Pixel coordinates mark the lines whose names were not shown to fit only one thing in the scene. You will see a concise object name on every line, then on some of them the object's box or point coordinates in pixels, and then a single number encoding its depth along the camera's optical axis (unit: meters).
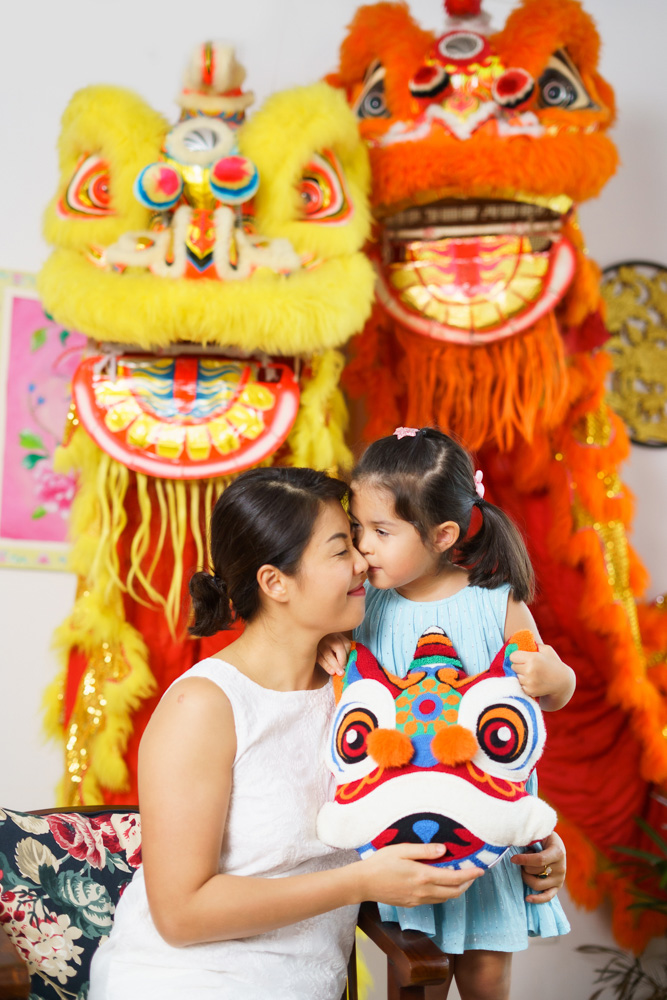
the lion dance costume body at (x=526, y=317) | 1.95
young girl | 1.23
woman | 1.03
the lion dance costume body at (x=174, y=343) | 1.74
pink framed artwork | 2.14
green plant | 2.25
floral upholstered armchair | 1.17
